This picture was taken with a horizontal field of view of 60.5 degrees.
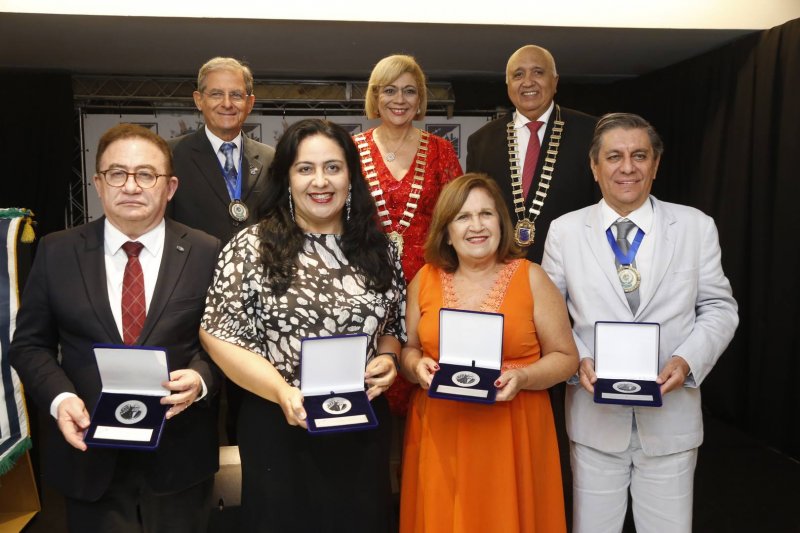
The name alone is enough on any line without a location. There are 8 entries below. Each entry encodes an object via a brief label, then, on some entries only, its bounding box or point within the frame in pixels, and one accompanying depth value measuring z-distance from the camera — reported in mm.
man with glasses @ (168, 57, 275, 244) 2932
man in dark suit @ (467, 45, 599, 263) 3143
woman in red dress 3014
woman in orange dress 2154
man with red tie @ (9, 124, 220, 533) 1868
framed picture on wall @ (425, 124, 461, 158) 7004
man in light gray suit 2215
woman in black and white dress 1947
